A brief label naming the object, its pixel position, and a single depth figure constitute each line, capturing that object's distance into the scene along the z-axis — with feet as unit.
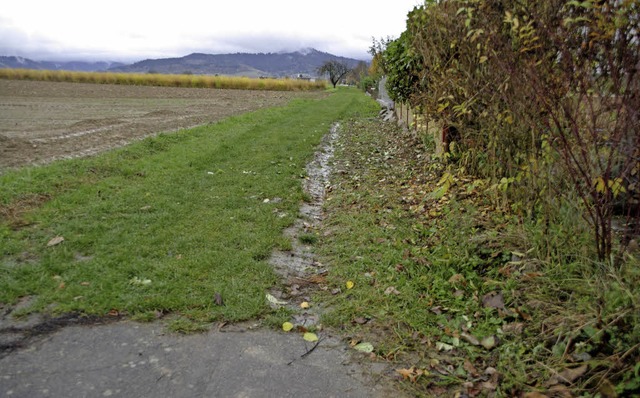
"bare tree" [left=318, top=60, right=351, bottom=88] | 313.53
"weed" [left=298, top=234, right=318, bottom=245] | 17.38
